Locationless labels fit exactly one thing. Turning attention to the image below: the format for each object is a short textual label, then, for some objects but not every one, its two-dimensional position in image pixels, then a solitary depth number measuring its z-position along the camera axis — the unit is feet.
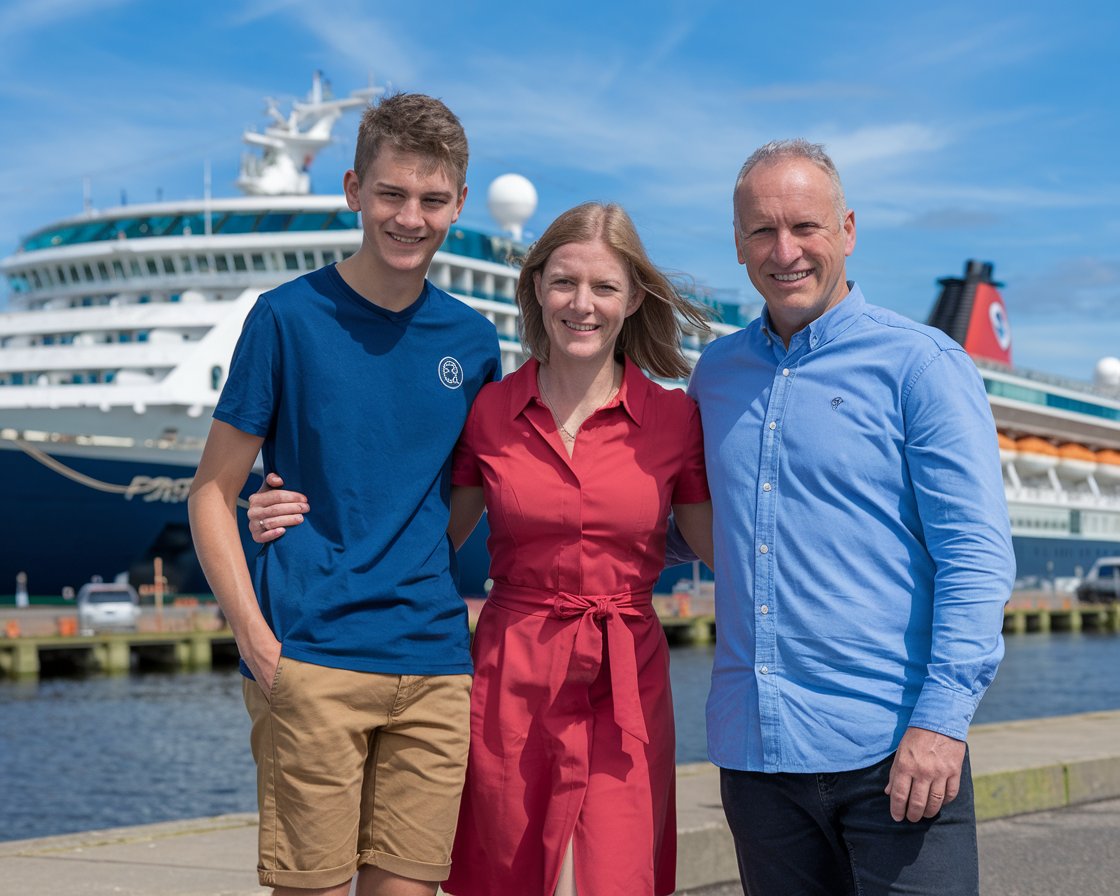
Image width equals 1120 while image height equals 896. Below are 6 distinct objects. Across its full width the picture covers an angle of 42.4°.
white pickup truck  147.33
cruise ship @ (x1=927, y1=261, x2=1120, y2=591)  155.63
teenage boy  9.63
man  8.82
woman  9.94
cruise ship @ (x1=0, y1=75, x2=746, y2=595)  87.51
